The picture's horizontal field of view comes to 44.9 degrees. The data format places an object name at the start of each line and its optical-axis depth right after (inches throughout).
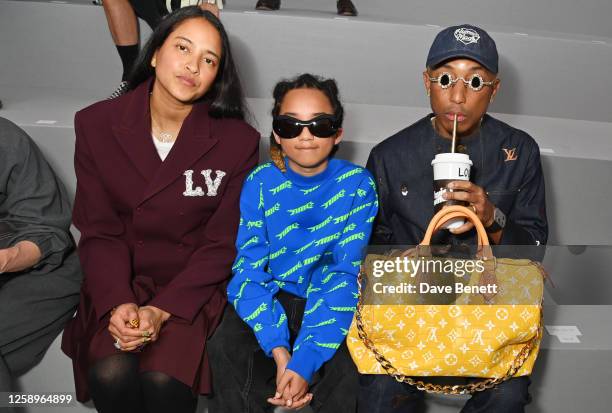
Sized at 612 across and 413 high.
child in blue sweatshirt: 68.3
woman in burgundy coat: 73.2
